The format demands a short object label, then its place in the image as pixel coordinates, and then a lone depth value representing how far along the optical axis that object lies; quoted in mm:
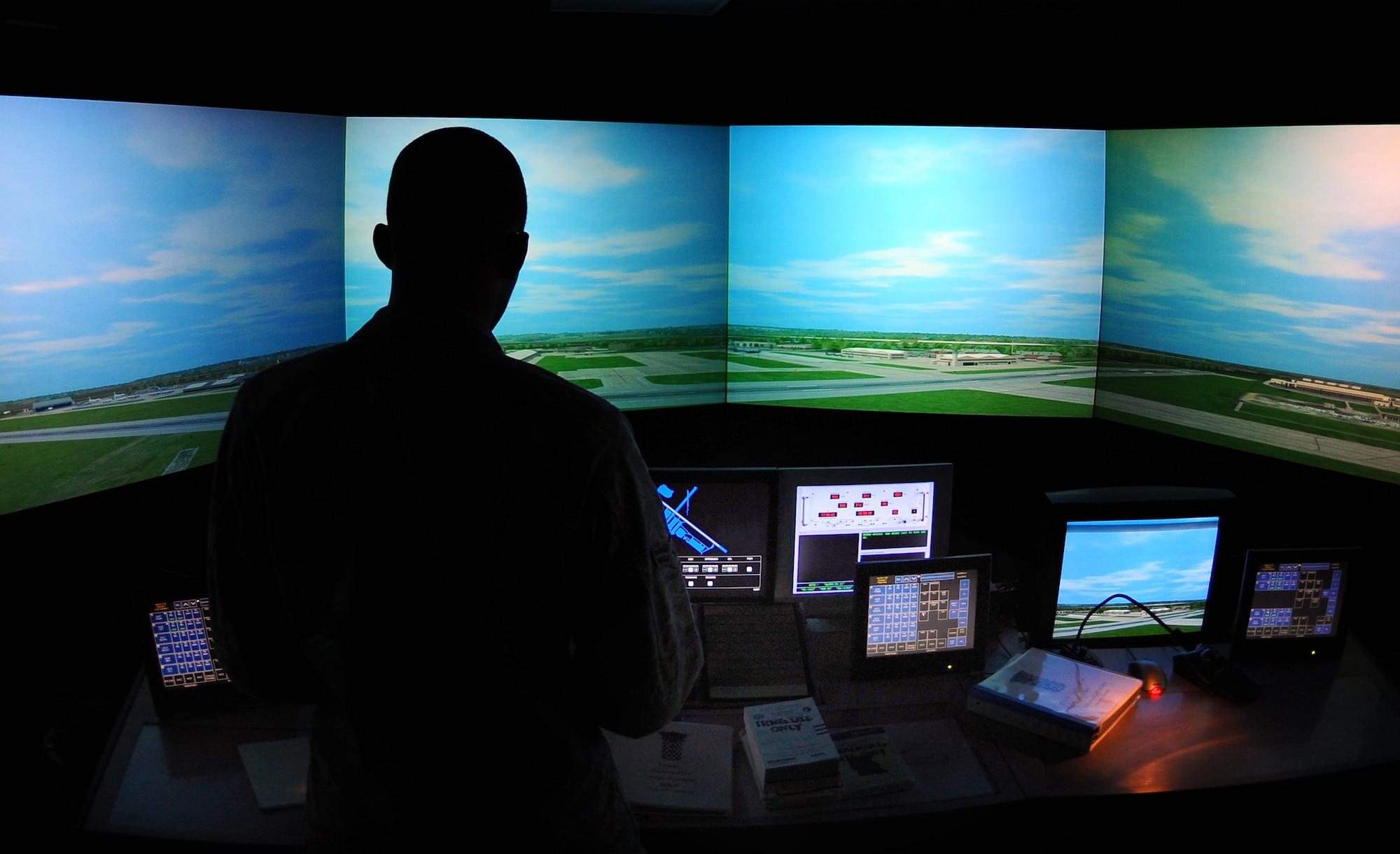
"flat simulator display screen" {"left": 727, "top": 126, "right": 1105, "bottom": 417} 4777
